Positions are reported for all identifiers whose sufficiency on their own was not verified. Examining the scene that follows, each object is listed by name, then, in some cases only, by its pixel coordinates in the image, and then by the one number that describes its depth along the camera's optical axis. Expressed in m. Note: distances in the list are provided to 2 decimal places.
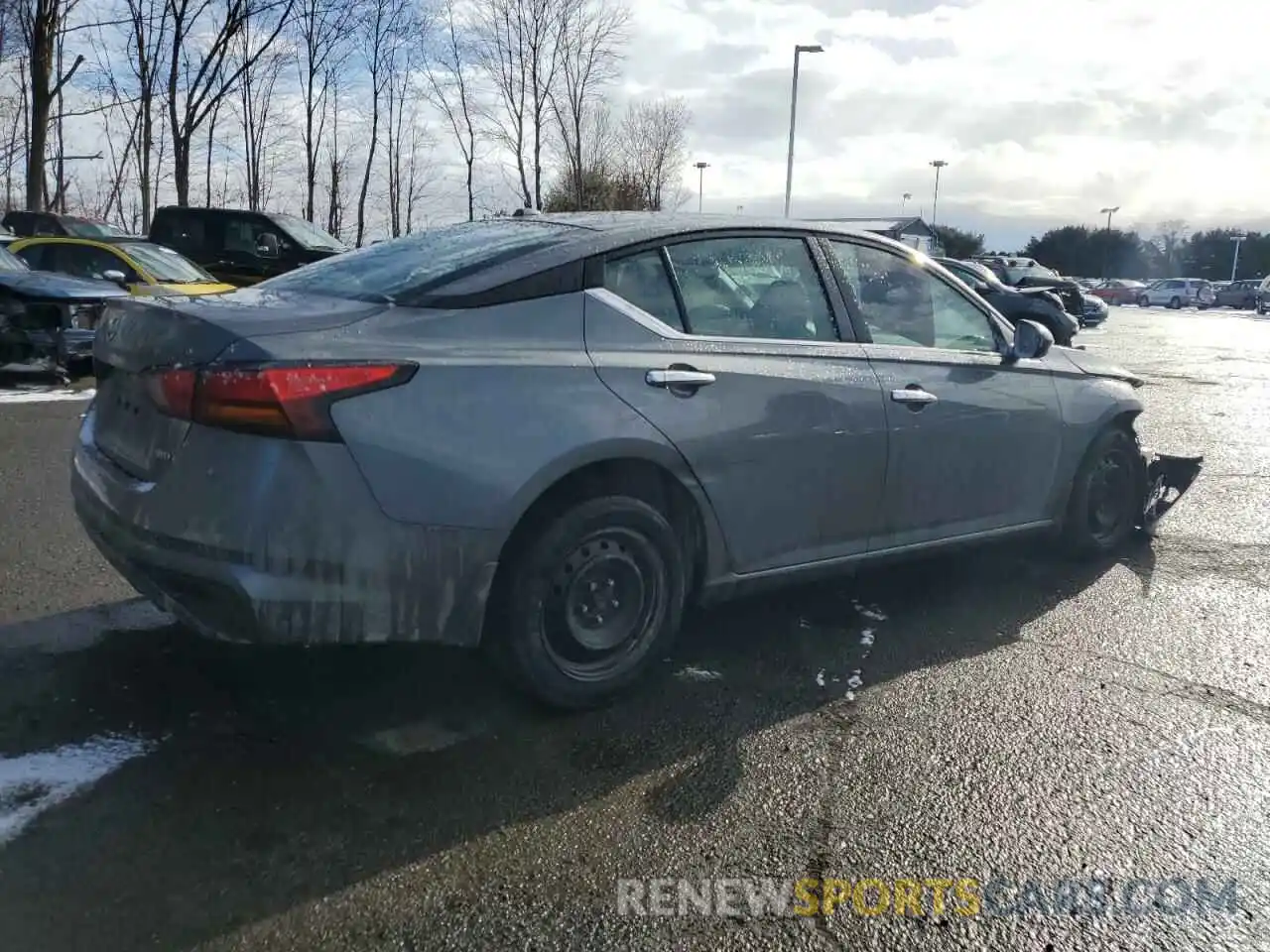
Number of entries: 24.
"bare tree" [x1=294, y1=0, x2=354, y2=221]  27.78
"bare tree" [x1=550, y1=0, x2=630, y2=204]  28.44
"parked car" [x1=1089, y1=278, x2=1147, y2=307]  56.10
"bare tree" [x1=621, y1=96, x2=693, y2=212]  32.09
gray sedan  2.88
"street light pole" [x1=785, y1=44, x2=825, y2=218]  31.64
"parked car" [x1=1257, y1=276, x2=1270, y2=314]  46.31
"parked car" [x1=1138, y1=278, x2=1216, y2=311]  52.47
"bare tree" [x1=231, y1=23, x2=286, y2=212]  30.72
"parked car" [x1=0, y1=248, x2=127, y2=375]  9.73
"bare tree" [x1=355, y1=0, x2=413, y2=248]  29.22
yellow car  11.52
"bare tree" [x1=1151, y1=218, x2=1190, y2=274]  88.05
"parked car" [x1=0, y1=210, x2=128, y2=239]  20.61
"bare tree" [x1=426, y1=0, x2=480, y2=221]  30.53
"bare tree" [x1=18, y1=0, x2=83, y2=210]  20.42
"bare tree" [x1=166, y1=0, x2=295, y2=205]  24.42
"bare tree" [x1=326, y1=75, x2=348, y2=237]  32.84
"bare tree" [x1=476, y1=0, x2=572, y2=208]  28.30
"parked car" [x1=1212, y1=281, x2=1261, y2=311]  50.16
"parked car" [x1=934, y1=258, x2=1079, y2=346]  16.48
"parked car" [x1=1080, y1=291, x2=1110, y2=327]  24.56
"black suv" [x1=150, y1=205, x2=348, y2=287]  17.33
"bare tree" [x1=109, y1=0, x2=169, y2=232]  24.89
